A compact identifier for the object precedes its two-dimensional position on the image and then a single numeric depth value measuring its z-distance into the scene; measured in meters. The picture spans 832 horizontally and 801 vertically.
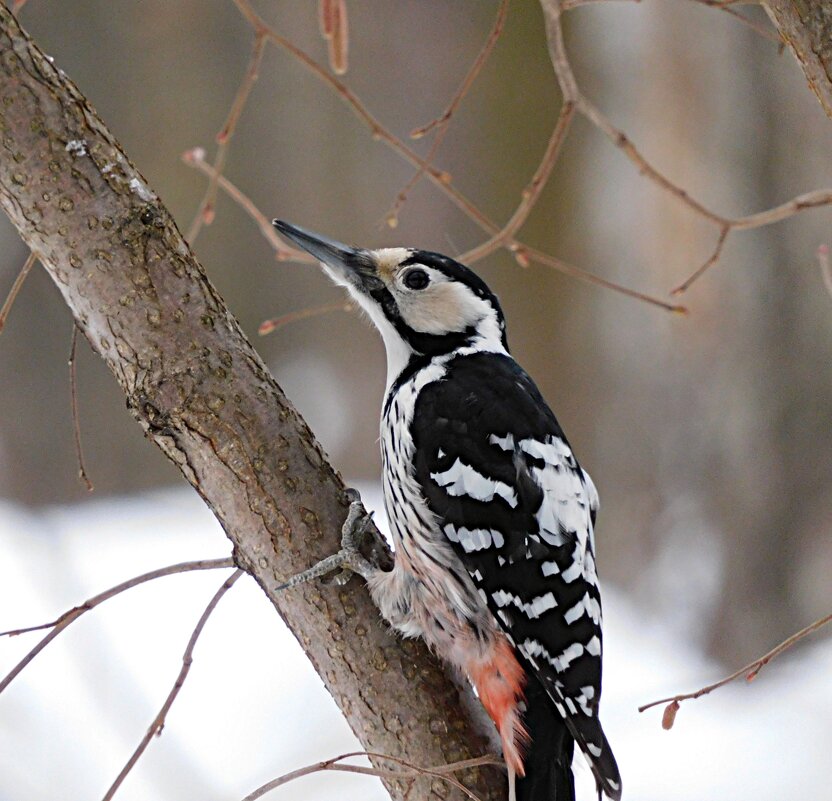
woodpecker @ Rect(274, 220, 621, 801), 4.33
